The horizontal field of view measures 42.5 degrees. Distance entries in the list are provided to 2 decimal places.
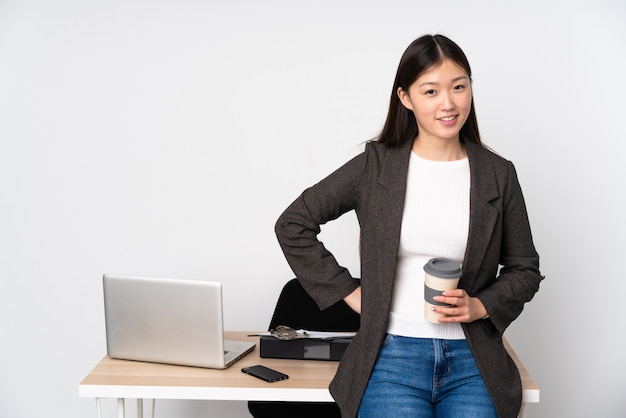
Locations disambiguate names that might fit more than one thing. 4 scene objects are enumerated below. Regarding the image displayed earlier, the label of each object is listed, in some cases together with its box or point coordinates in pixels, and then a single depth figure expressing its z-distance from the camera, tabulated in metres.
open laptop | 2.46
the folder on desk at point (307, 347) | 2.62
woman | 2.21
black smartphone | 2.42
